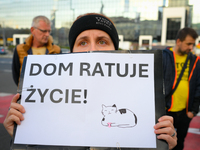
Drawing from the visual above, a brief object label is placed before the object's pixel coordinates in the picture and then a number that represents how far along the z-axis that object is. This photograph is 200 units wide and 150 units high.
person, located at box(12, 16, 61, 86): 2.78
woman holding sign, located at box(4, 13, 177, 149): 1.34
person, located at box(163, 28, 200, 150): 2.39
